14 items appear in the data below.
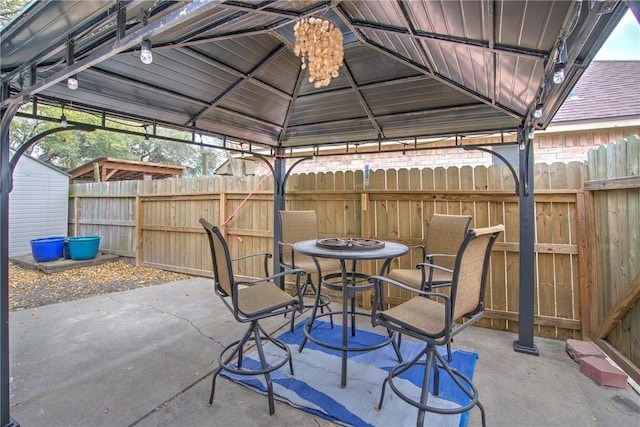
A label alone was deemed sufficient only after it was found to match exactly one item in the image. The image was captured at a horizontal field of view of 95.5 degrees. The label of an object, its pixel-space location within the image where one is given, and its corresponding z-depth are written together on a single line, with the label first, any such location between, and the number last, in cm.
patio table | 212
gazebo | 132
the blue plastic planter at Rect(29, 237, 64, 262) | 575
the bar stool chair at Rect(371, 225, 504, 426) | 157
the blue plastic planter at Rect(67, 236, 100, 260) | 598
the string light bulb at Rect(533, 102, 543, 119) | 198
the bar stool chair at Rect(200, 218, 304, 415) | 187
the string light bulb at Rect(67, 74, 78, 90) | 159
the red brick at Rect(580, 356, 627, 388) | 208
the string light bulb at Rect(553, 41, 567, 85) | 132
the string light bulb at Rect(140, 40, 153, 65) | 131
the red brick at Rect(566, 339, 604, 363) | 241
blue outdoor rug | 182
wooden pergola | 759
